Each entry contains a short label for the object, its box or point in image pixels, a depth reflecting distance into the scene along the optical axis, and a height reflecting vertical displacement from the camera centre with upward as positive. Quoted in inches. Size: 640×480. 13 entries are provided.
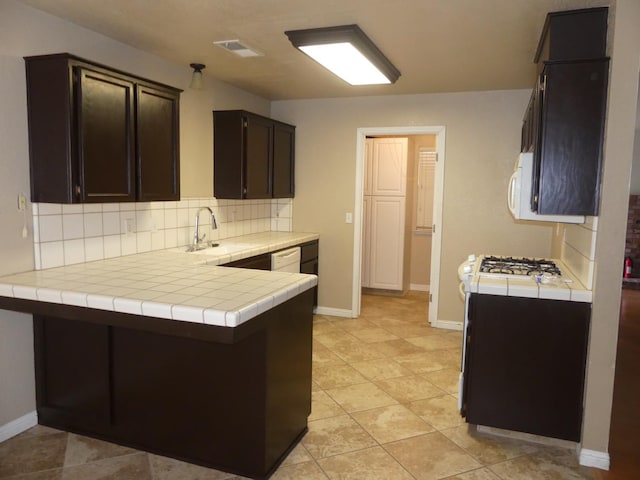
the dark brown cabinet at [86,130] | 100.3 +12.7
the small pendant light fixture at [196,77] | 149.8 +35.2
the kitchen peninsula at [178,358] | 83.8 -33.9
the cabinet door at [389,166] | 244.7 +14.4
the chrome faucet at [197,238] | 151.5 -15.7
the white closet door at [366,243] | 252.7 -25.7
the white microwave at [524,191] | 106.8 +1.5
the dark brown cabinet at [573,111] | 94.6 +17.4
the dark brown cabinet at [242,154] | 167.2 +13.3
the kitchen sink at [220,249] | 144.2 -18.4
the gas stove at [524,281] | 99.7 -18.6
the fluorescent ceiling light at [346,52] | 114.3 +36.1
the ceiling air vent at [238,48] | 127.0 +39.1
